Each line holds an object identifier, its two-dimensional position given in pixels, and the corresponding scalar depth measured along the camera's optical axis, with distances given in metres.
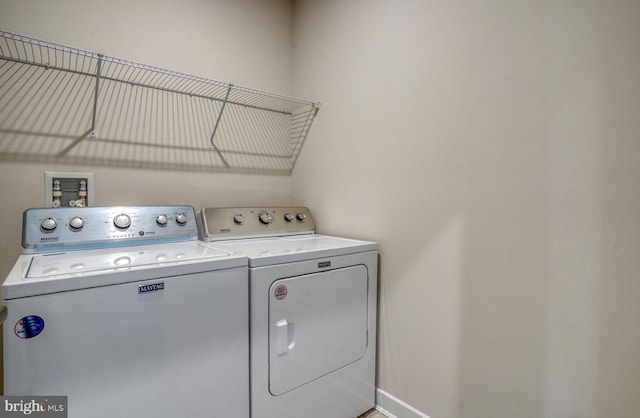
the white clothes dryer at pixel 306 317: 1.27
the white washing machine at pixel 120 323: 0.86
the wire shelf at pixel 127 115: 1.45
